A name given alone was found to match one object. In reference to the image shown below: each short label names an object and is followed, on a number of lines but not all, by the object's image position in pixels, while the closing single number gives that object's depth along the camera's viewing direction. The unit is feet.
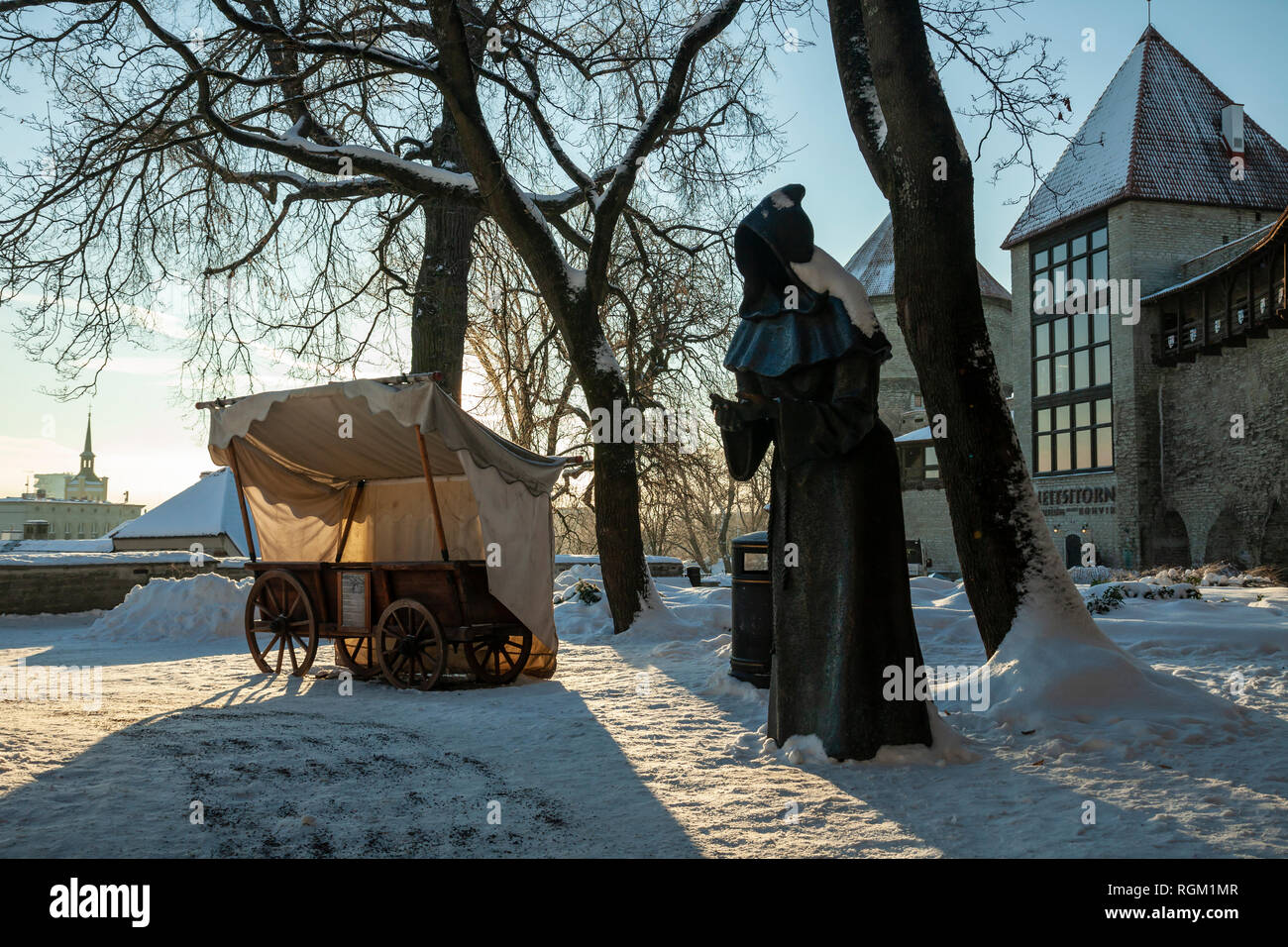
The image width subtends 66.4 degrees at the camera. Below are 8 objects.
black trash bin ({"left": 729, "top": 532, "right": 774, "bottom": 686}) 29.19
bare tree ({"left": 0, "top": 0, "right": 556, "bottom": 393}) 41.14
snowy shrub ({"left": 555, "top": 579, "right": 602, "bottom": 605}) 51.19
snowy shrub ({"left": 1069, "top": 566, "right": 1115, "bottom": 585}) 73.31
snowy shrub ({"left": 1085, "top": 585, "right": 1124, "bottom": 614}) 42.98
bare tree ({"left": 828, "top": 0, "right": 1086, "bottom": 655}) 25.05
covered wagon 29.43
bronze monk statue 19.42
